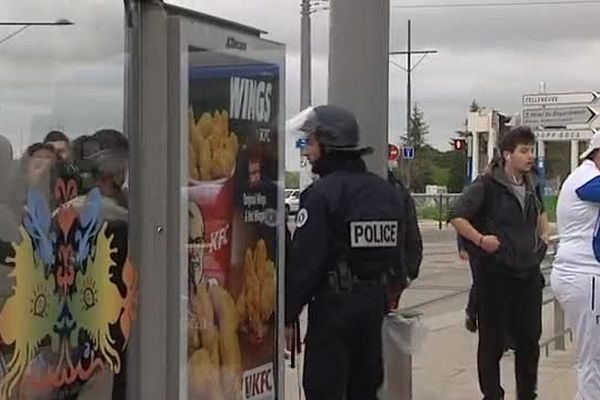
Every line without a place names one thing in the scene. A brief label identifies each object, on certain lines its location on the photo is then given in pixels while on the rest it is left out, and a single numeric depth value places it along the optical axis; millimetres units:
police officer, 5199
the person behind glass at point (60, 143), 3430
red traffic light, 36125
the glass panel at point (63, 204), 3279
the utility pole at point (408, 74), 56488
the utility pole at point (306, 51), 29141
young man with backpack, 7395
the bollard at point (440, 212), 47953
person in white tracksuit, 6426
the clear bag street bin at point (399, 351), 6109
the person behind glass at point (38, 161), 3340
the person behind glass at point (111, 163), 3719
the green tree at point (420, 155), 82875
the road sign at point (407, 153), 48938
